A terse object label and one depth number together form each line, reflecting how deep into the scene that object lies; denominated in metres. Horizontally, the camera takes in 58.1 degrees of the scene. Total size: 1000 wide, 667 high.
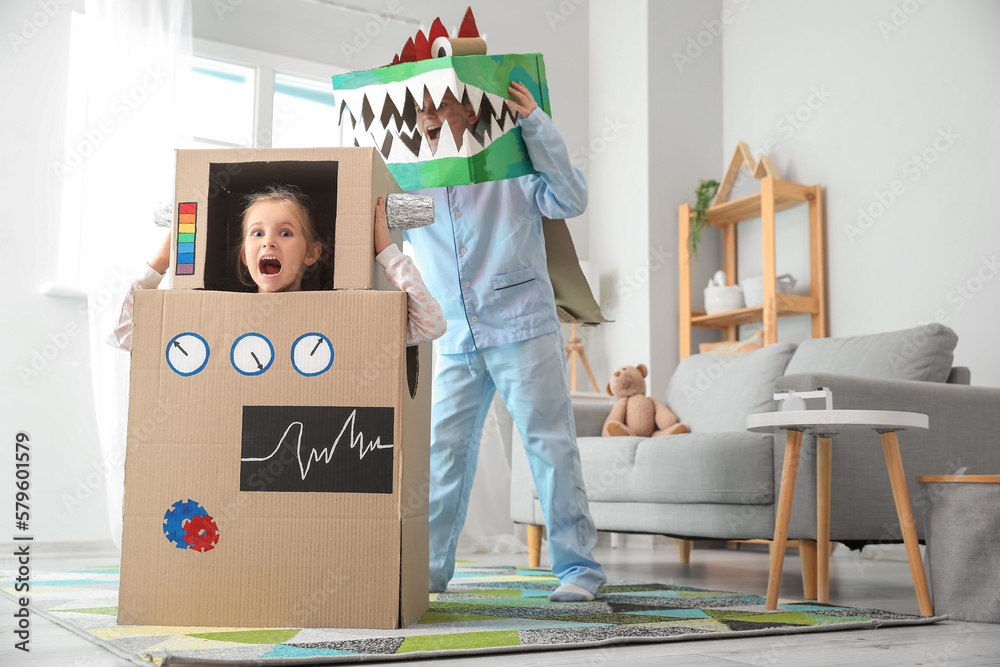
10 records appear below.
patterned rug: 1.14
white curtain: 3.08
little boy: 1.77
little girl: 1.35
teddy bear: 2.91
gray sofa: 2.00
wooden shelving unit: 3.43
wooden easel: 3.88
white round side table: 1.64
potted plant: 3.82
